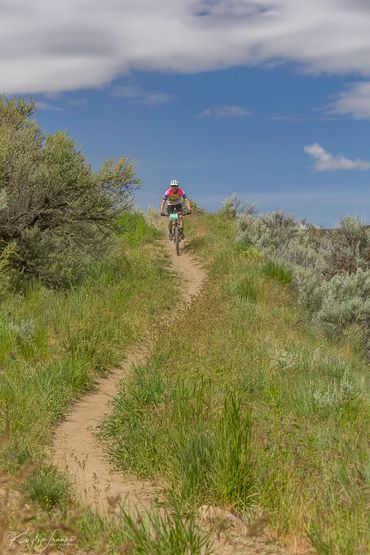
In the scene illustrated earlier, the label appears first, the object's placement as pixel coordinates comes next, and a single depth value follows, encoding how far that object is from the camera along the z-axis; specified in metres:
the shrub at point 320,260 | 15.13
